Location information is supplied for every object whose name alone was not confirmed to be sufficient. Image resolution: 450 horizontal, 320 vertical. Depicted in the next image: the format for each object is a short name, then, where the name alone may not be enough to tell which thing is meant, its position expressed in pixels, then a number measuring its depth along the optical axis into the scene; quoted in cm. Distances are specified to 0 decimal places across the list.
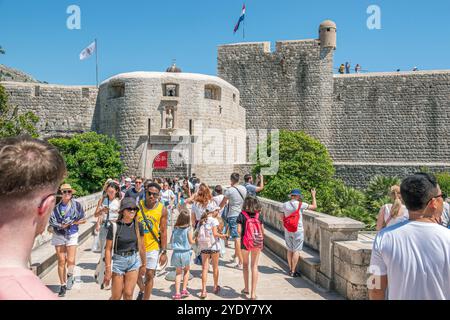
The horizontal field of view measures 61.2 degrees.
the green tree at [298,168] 2002
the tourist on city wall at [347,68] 3144
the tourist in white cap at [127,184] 1210
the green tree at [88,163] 2073
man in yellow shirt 425
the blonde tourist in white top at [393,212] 428
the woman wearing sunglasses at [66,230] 492
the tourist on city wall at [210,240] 505
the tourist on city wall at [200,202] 598
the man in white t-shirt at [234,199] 676
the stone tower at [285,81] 2820
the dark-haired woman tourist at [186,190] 1049
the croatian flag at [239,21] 2999
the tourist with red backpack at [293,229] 570
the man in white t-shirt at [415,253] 196
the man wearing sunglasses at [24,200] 116
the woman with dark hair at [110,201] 594
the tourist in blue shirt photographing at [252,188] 741
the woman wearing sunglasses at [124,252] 375
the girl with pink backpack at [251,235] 481
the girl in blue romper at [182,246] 484
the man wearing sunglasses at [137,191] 642
